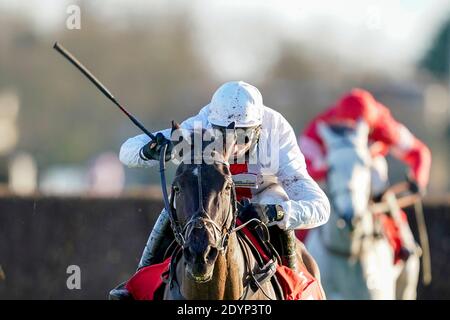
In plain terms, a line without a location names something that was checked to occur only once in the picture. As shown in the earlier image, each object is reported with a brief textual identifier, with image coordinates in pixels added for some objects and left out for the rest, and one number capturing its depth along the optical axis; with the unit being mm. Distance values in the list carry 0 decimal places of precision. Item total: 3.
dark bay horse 11336
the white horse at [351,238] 20641
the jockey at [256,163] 12687
